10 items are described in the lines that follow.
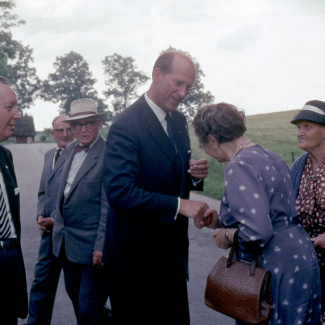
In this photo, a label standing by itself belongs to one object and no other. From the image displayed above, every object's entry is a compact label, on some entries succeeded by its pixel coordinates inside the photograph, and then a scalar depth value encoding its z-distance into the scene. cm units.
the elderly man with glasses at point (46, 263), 455
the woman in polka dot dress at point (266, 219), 262
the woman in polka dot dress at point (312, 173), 366
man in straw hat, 389
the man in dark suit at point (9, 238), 290
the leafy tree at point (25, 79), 7600
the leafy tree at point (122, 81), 7975
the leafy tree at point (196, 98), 6494
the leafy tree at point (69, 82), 8100
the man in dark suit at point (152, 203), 275
